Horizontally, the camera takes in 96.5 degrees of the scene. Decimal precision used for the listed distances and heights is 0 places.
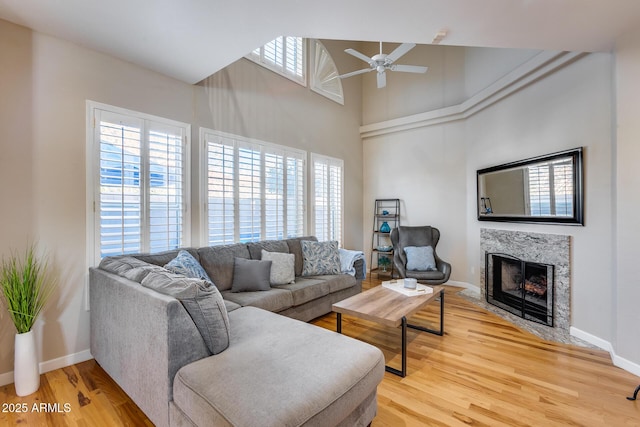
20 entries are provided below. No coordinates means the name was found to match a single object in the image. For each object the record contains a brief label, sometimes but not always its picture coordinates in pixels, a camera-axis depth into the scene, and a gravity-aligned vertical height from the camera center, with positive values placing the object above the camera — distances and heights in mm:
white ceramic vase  2066 -1104
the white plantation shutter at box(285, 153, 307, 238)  4586 +306
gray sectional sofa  1232 -789
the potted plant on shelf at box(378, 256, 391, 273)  5715 -1015
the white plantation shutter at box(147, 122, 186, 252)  3006 +286
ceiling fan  3178 +1807
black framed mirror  2994 +260
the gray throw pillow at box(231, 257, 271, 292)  3080 -691
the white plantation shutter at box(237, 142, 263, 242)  3873 +279
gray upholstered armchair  4684 -501
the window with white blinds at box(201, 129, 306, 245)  3566 +323
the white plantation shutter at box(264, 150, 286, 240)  4227 +266
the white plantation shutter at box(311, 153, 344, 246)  5117 +286
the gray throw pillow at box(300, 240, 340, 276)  3857 -641
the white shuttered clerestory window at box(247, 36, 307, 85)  4184 +2422
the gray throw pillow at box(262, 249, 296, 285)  3326 -655
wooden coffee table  2295 -840
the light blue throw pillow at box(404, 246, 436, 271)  4633 -769
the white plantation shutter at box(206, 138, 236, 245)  3527 +282
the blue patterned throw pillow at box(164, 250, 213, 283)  2482 -482
